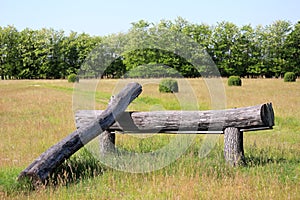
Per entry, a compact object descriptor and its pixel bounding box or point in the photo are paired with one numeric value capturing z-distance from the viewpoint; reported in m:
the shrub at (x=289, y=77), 43.44
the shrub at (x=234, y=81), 38.60
